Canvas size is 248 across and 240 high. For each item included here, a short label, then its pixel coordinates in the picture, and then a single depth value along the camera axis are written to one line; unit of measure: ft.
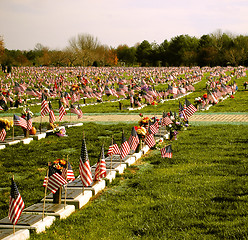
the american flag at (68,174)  26.91
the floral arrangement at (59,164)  26.76
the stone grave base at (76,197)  28.07
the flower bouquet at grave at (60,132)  57.33
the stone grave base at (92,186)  30.86
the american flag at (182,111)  54.39
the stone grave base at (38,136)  55.64
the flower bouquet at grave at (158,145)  47.59
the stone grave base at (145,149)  46.29
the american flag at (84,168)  27.53
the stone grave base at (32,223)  23.80
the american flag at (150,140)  42.68
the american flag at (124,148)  36.29
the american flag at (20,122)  49.38
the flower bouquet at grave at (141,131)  43.80
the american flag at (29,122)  52.24
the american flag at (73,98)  93.40
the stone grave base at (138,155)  42.92
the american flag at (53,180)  25.58
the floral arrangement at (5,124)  48.02
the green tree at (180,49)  392.27
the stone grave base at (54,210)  25.98
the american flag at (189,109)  51.85
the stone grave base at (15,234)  21.90
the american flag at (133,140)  39.22
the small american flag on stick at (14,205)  21.81
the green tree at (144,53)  423.64
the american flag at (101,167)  30.63
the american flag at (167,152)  40.14
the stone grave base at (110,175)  34.16
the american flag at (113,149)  35.76
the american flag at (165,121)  51.75
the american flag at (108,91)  101.98
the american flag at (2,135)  49.16
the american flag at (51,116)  57.77
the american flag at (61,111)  58.99
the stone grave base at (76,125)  66.90
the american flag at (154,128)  44.93
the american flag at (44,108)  57.41
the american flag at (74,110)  64.69
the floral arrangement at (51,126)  60.23
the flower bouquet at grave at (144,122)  45.93
